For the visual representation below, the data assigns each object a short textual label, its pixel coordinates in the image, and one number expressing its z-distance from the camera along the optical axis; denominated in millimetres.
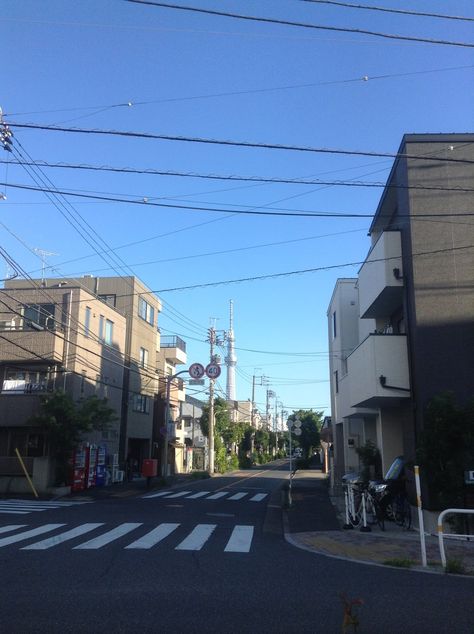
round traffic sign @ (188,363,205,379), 34906
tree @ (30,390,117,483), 24625
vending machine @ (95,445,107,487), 28734
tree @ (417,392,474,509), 12055
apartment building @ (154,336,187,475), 42866
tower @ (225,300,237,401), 118856
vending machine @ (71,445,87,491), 25641
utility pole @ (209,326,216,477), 43416
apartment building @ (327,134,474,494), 13555
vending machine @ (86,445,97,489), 27344
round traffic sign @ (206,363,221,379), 38312
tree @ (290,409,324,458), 71875
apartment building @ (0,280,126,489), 26047
